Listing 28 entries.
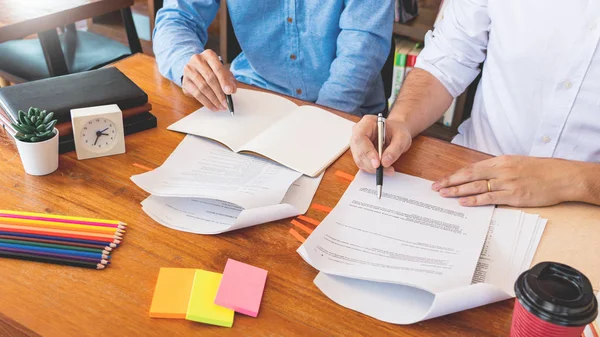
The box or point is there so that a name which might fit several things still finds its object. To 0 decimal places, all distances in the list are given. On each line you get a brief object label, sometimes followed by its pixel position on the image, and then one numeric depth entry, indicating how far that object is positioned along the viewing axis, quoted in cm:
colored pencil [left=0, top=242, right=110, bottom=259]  83
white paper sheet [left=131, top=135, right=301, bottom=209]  96
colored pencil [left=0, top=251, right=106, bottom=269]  82
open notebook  110
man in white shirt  101
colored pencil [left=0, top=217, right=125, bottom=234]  88
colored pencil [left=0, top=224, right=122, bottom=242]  86
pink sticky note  76
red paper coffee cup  61
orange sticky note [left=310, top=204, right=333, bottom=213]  97
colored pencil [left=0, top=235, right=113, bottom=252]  84
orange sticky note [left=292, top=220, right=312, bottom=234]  92
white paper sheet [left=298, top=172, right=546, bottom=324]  76
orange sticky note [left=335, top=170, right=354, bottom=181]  106
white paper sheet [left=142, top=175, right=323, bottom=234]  91
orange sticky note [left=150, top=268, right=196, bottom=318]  75
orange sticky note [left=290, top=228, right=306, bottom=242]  90
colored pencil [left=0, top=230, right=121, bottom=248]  85
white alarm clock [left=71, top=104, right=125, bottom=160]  105
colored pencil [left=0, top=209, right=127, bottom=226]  90
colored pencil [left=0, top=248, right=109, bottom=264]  83
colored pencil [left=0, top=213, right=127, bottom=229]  89
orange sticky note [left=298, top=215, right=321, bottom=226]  94
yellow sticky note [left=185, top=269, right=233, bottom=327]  74
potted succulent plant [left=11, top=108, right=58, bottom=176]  99
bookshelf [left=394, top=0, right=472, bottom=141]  265
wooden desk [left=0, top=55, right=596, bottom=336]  74
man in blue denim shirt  151
